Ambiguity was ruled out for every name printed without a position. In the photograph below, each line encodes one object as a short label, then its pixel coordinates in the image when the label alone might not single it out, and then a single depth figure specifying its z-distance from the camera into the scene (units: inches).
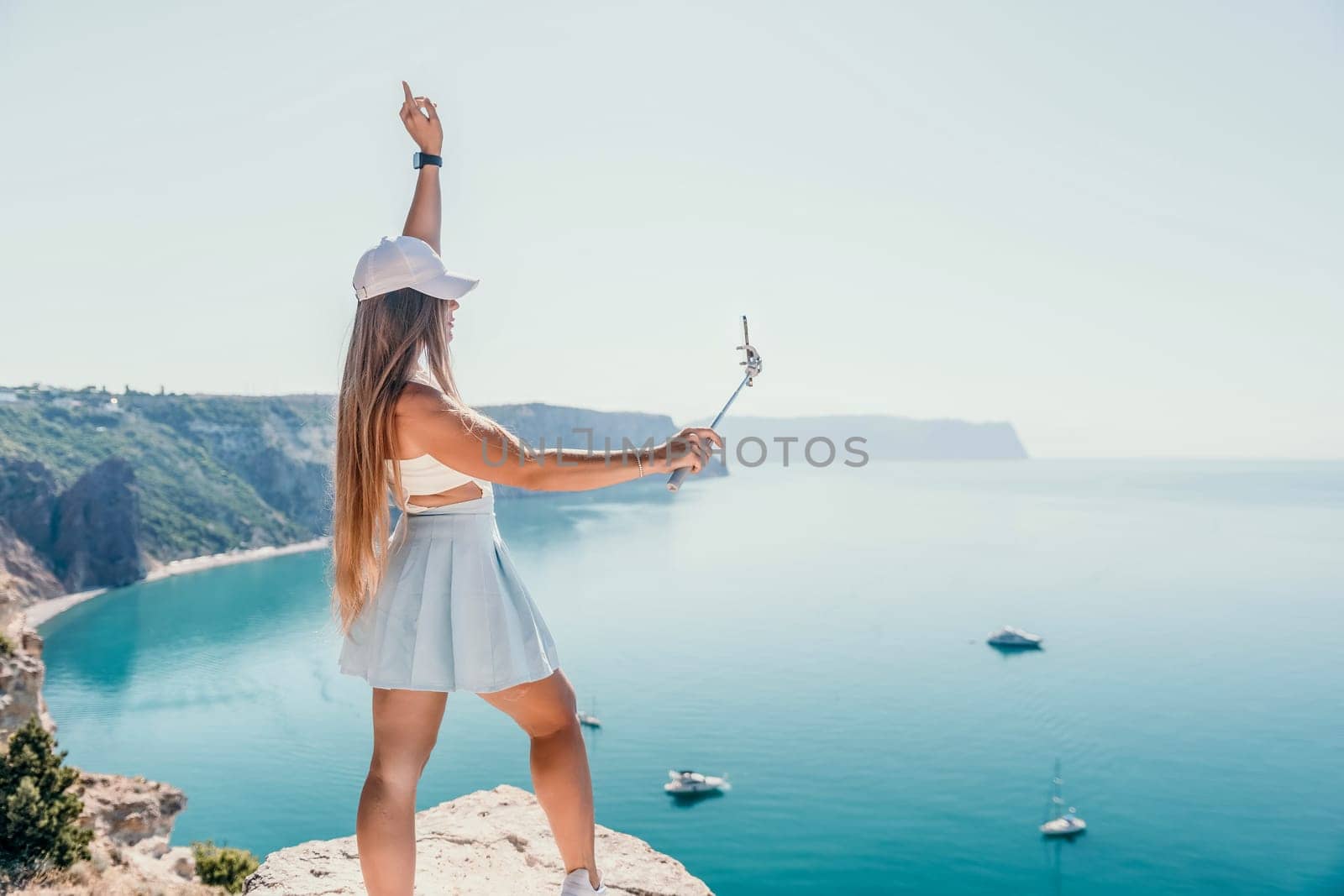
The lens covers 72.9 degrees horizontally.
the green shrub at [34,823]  330.6
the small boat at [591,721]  1493.6
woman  83.9
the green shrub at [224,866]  522.6
